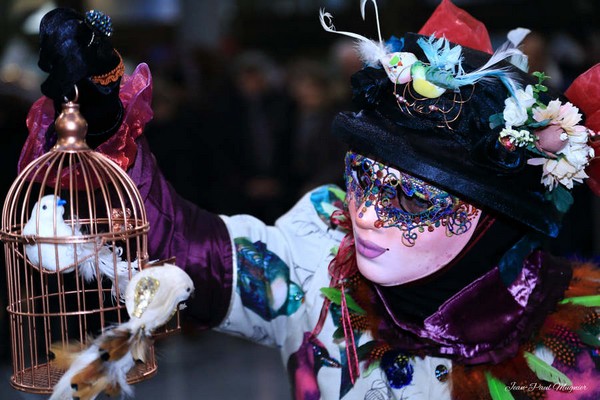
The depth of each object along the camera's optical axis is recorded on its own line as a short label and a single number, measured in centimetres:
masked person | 204
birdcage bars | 195
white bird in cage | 197
